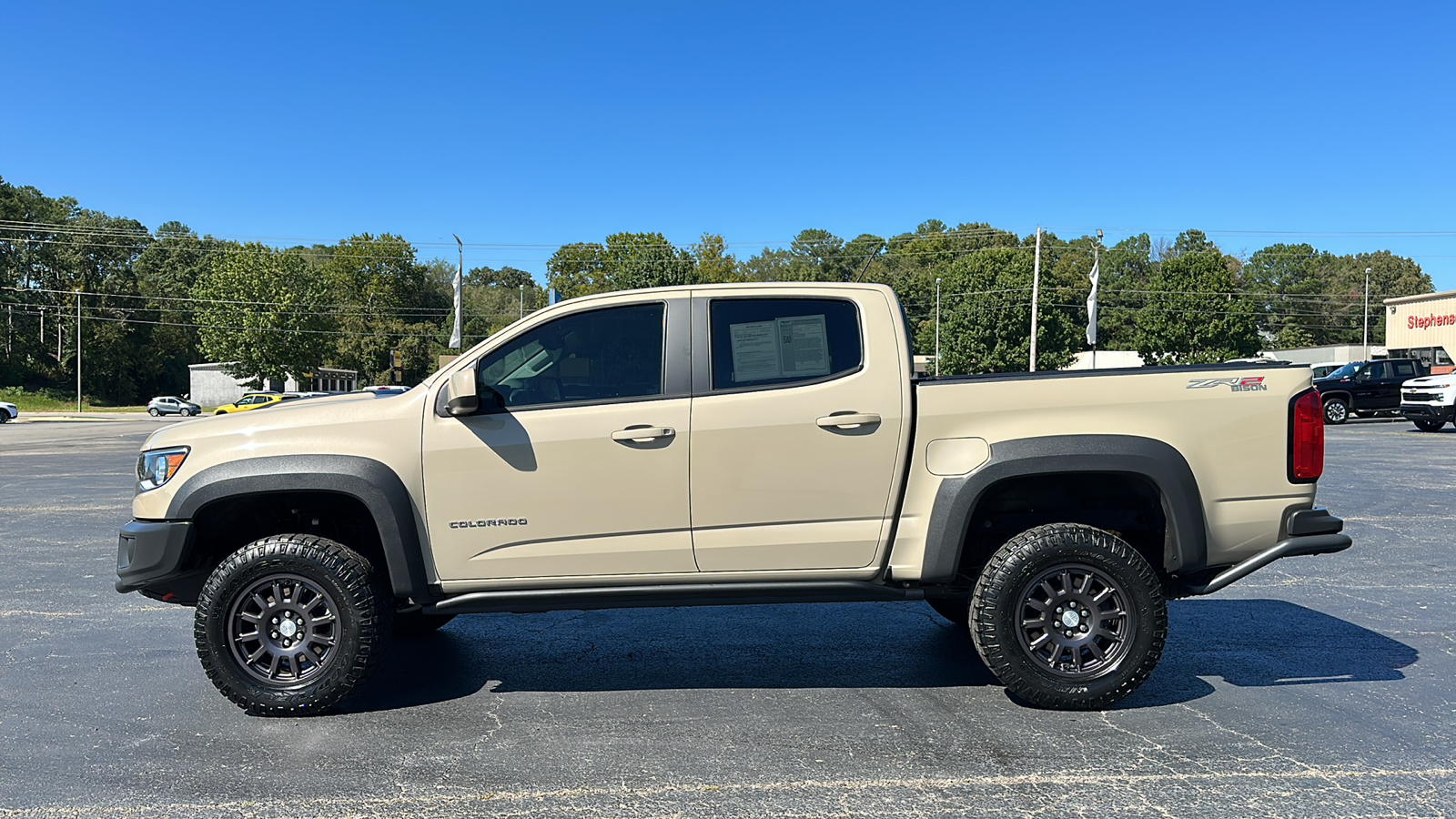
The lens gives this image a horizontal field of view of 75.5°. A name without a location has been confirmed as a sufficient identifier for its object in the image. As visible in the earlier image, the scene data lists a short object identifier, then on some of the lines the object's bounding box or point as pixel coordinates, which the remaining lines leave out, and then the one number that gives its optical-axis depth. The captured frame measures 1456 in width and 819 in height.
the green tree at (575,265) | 89.19
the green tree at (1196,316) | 64.00
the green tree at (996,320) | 65.62
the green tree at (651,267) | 69.38
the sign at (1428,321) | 45.81
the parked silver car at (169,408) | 54.72
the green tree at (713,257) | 77.06
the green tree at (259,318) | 63.50
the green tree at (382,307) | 79.62
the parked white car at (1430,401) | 21.61
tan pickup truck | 4.25
